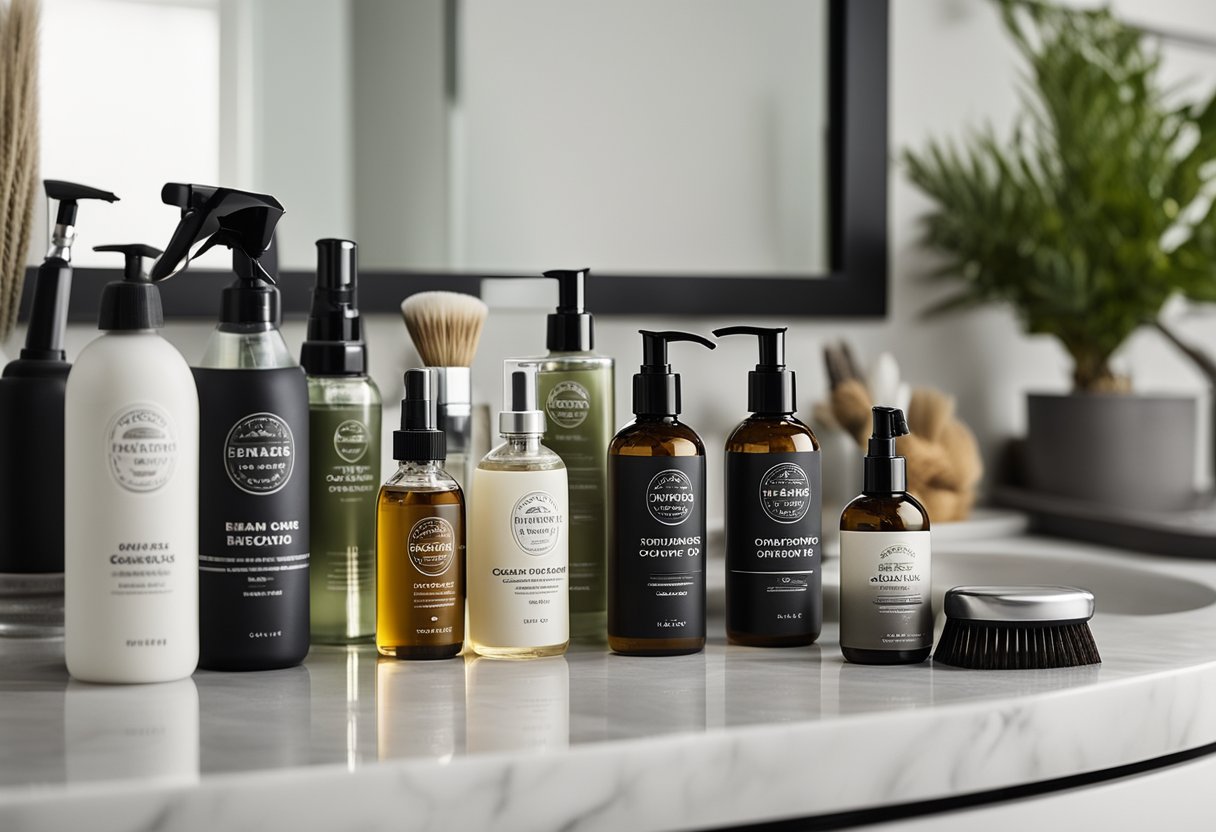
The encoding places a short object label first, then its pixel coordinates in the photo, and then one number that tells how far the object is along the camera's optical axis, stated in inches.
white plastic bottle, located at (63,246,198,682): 22.7
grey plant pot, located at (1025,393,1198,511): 45.1
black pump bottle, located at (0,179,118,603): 27.8
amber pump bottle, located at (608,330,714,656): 26.1
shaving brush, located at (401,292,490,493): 28.4
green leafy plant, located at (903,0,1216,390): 44.6
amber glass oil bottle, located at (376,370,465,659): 25.4
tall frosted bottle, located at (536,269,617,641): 28.2
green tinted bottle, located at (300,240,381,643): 27.0
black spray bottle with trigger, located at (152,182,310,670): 24.4
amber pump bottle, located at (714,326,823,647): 26.8
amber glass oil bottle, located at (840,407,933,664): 25.1
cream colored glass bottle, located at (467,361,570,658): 25.6
